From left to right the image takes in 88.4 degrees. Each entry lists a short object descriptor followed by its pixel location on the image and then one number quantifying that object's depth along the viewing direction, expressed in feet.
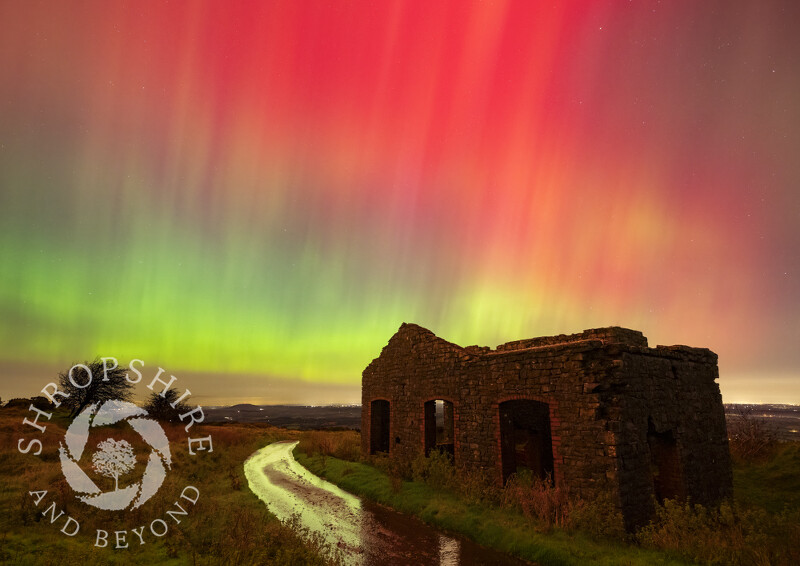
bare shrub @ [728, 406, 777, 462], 55.93
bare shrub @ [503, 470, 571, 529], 29.94
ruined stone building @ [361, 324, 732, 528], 30.71
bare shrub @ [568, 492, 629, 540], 28.02
